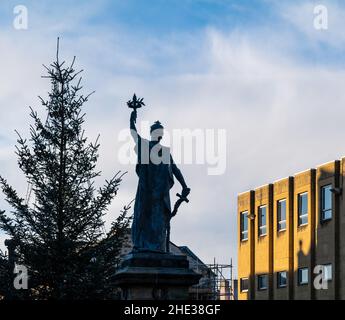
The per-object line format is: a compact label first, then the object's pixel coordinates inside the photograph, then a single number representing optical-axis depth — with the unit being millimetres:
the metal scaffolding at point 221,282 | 59622
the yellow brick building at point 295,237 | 46938
